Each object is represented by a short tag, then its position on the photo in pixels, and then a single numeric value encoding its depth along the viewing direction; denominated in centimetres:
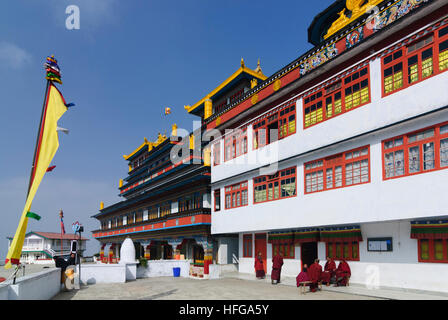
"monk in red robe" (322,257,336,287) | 1516
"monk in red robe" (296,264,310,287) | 1420
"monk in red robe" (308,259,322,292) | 1433
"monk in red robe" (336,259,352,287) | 1487
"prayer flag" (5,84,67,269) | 933
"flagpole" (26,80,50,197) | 999
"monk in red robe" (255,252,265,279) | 1994
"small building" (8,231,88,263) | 7412
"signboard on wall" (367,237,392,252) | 1370
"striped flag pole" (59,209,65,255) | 4975
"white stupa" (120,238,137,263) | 2350
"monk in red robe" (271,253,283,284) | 1769
